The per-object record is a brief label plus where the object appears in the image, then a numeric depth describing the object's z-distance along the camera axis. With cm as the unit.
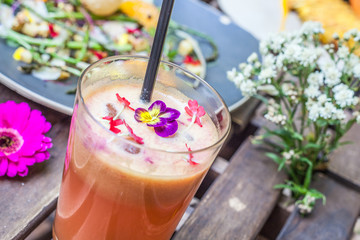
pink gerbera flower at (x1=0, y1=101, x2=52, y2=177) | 69
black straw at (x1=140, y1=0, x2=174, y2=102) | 54
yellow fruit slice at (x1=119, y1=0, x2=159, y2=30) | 124
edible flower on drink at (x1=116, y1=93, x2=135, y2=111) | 58
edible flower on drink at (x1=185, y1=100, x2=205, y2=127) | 62
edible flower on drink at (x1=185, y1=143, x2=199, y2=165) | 51
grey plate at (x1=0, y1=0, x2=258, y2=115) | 81
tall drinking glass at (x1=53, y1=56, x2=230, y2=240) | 51
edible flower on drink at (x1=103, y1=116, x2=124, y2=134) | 53
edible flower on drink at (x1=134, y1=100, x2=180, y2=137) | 56
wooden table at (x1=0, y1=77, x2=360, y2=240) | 68
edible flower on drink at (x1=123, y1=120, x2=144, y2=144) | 53
